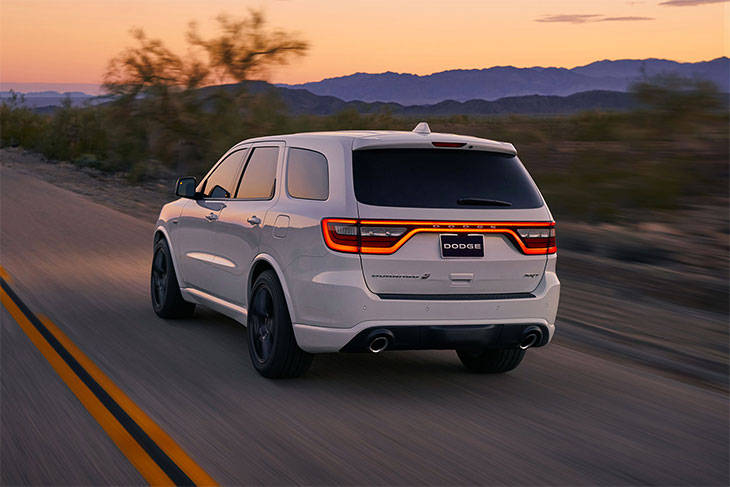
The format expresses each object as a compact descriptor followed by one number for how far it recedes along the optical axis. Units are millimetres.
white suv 6480
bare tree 31125
